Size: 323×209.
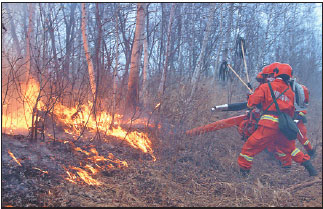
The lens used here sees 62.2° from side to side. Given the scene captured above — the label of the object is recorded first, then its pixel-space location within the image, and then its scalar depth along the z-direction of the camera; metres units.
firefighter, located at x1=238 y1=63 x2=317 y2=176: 5.12
